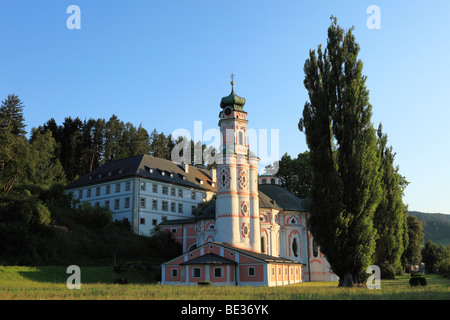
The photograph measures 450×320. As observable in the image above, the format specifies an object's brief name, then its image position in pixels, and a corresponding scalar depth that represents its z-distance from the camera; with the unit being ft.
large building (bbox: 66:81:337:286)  138.82
